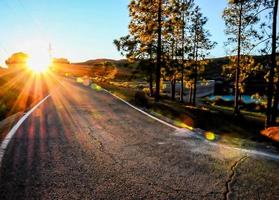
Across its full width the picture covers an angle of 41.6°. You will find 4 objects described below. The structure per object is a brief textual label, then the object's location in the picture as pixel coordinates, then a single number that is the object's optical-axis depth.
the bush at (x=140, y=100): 20.95
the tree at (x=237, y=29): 34.66
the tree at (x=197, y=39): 44.59
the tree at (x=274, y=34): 21.12
